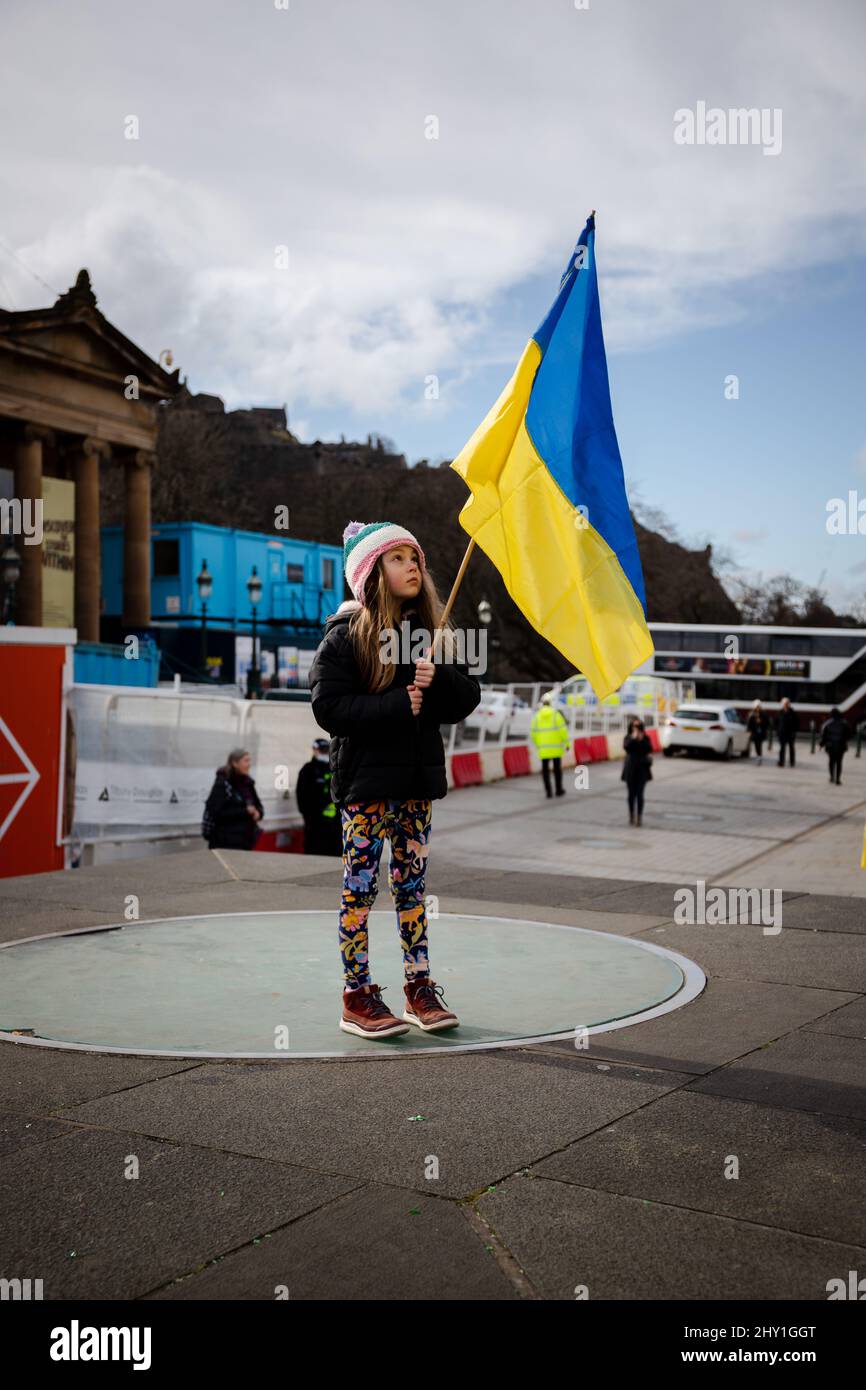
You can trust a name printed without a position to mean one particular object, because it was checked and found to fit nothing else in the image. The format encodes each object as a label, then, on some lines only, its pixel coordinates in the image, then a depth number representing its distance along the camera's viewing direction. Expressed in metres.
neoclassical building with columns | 40.72
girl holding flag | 5.15
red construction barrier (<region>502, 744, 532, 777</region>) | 32.56
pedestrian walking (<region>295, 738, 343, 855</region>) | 14.77
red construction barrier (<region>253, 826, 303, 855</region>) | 16.92
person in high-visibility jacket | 28.23
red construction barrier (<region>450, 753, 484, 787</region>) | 29.77
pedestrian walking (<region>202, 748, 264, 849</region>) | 13.71
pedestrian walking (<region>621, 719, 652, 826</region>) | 24.44
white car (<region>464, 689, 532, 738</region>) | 40.62
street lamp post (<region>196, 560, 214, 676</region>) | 39.50
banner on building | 41.75
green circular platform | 5.16
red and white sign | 12.71
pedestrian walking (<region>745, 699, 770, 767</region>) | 40.84
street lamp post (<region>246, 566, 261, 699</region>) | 39.72
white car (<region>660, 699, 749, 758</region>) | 40.41
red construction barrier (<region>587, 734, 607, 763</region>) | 37.84
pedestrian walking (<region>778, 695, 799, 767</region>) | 39.22
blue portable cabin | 47.06
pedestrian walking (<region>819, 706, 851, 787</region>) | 33.78
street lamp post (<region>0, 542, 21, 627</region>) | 29.27
